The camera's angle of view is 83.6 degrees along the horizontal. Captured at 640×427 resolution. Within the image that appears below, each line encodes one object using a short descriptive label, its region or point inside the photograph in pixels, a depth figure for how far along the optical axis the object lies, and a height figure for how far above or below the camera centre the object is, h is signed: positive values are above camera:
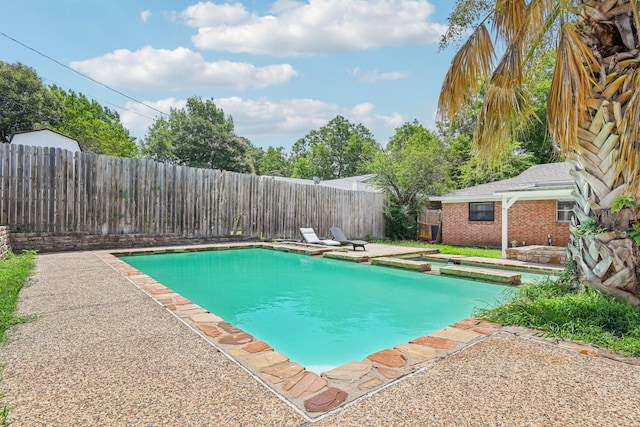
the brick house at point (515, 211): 10.33 +0.27
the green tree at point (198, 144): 27.00 +5.67
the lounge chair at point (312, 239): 11.98 -0.72
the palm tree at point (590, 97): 3.17 +1.19
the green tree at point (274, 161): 43.47 +7.06
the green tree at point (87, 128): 22.28 +5.75
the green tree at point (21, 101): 18.80 +6.32
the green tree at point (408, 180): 15.35 +1.72
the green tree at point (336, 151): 37.19 +7.07
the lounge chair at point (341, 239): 10.95 -0.73
